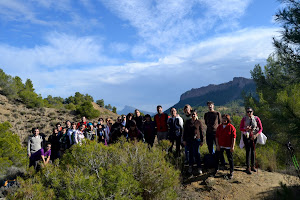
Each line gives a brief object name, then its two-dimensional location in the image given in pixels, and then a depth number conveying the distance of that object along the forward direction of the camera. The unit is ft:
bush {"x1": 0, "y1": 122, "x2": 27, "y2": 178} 34.60
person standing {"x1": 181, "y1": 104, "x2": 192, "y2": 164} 20.17
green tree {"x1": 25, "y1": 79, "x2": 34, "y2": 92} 120.88
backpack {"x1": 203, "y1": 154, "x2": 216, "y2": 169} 20.42
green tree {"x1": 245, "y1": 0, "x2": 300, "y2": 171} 19.65
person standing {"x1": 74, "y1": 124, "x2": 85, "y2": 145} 22.23
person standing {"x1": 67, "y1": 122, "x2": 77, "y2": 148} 22.57
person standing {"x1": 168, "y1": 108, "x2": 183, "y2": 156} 21.25
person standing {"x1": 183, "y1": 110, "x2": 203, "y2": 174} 18.78
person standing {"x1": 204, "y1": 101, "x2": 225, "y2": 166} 19.47
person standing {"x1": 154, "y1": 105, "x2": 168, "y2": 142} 22.31
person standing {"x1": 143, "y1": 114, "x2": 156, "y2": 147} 22.65
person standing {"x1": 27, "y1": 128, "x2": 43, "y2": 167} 21.24
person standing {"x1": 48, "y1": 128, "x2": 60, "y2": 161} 23.36
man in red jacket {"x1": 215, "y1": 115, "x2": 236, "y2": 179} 17.46
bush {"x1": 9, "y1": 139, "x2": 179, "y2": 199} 11.07
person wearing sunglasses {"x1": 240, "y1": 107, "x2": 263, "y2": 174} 18.43
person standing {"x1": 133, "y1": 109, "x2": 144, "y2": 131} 23.67
